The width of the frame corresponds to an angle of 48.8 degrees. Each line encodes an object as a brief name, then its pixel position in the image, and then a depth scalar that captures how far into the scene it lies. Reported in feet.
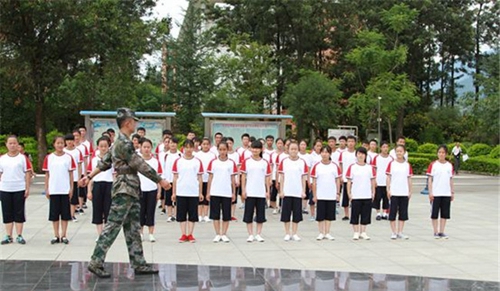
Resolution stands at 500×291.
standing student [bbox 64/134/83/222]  32.91
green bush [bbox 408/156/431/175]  81.92
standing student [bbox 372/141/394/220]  36.60
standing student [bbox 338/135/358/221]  37.29
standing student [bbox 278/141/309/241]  28.84
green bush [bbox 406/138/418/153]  101.91
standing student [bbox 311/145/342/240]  29.30
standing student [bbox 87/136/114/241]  28.02
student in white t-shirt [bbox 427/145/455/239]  30.27
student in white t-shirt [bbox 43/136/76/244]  27.22
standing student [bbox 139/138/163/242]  28.19
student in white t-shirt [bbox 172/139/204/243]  28.19
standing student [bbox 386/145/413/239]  30.17
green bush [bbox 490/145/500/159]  91.49
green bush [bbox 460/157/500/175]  83.35
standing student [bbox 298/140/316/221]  37.96
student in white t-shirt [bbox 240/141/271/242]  28.40
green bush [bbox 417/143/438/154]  96.48
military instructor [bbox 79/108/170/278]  20.74
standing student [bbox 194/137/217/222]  32.30
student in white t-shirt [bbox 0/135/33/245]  27.12
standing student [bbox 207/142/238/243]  28.27
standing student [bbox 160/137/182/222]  34.88
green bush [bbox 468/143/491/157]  97.09
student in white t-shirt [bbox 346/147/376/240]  29.60
